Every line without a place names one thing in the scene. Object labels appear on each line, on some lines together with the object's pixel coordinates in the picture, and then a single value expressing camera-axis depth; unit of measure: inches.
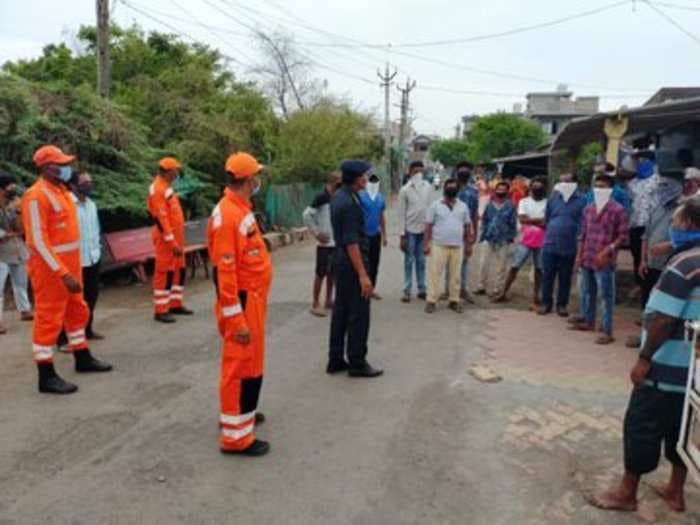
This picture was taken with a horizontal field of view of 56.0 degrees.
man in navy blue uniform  214.7
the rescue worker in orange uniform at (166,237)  297.4
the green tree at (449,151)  2935.5
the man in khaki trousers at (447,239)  323.3
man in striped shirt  126.0
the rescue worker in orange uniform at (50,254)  198.1
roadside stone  221.9
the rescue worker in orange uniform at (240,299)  153.3
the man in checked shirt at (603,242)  265.6
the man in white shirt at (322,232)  314.0
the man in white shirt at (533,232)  339.3
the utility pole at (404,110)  2142.8
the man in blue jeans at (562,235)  301.9
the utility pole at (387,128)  1577.3
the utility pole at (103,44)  478.0
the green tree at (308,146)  834.2
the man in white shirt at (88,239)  255.9
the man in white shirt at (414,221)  345.7
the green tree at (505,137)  2018.9
